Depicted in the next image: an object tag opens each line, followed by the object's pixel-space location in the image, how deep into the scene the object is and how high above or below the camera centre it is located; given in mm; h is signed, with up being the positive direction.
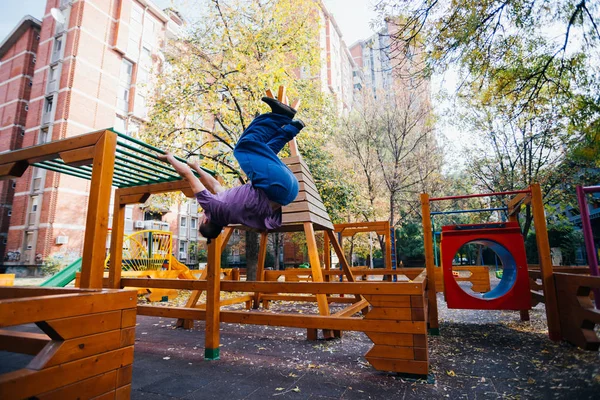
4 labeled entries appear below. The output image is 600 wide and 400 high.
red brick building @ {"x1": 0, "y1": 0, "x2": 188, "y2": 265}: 20469 +11621
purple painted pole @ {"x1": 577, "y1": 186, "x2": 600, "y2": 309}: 3848 +239
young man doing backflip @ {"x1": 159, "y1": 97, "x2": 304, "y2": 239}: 2766 +680
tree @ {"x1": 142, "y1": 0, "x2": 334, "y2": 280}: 10531 +6424
